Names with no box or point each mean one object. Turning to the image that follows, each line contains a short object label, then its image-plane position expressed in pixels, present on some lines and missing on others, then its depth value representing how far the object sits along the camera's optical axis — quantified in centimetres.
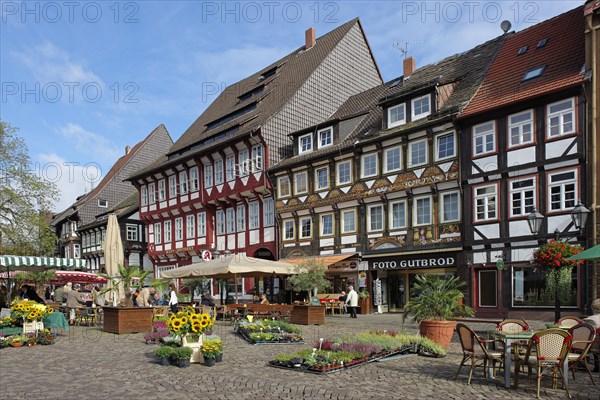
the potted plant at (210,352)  1119
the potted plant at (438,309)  1266
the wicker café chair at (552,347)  857
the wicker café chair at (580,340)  937
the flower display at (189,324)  1131
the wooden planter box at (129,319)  1744
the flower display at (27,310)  1521
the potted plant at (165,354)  1117
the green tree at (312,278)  2669
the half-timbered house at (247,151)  3519
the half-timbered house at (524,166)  2099
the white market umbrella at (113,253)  2077
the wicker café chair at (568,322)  1144
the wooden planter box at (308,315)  2069
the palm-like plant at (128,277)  1814
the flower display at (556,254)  1336
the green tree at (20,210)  3403
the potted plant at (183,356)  1103
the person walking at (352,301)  2562
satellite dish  2930
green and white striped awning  2185
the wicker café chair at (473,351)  927
